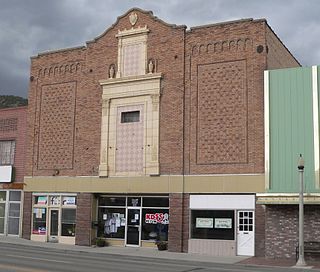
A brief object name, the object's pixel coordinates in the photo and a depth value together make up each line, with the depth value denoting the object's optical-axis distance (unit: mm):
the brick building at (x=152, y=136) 26406
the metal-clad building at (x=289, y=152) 24125
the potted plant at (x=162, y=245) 27531
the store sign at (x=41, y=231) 32188
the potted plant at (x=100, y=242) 29469
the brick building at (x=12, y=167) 34322
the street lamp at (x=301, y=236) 22044
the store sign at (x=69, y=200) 31452
